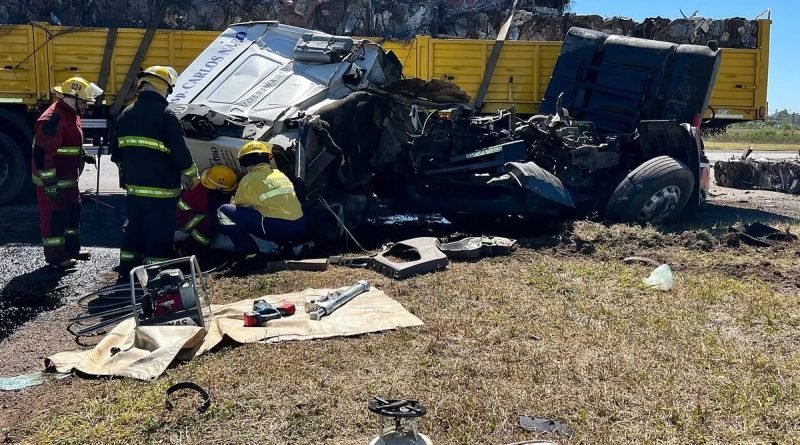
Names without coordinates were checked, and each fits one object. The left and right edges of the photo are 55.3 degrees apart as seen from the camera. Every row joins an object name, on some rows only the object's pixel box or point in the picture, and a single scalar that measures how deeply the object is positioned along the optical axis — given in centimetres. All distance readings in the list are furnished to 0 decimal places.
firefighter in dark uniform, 571
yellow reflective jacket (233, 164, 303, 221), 614
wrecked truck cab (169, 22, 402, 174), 686
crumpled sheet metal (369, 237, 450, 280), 578
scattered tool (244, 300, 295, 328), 444
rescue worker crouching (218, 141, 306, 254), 616
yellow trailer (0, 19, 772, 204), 980
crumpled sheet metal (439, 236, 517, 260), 636
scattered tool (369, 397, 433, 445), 248
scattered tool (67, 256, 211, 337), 427
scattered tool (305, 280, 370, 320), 460
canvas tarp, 381
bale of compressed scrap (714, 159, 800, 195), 1242
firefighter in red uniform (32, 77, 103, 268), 634
